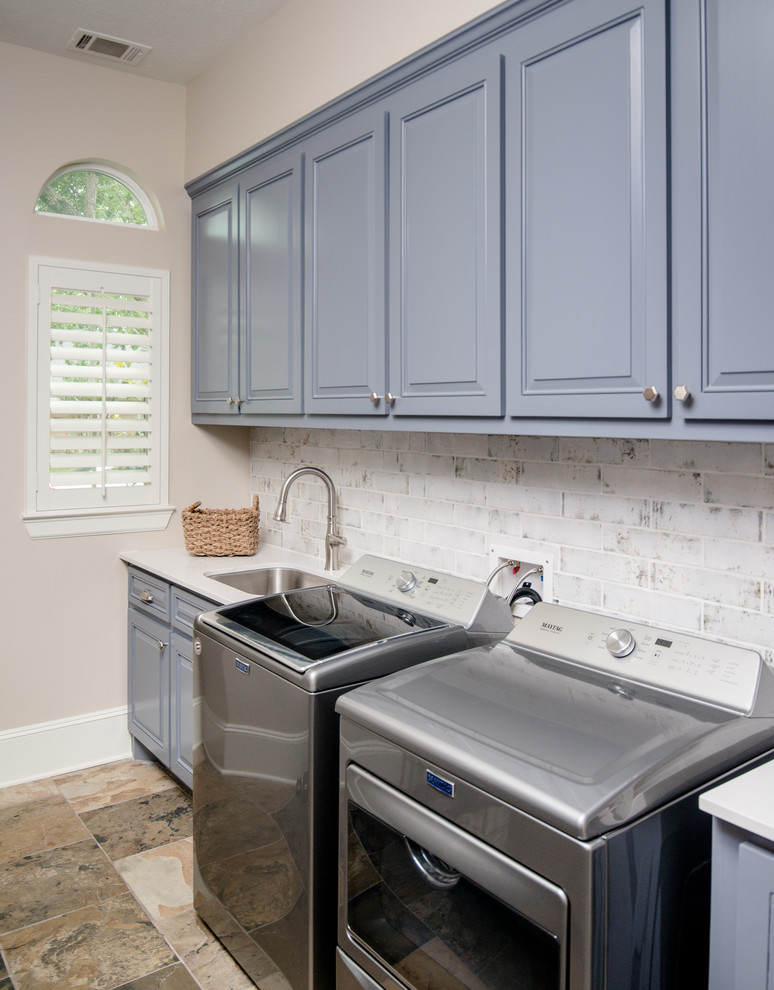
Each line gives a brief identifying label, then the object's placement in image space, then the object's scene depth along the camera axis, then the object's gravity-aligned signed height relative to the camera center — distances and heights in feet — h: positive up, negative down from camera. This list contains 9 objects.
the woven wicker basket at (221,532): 10.46 -0.52
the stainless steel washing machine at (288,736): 5.80 -1.91
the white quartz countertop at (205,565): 8.73 -0.91
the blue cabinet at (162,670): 9.25 -2.21
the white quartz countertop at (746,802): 3.67 -1.49
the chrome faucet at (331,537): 9.38 -0.52
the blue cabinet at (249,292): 8.73 +2.44
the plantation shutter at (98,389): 10.37 +1.39
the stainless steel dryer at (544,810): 3.81 -1.66
